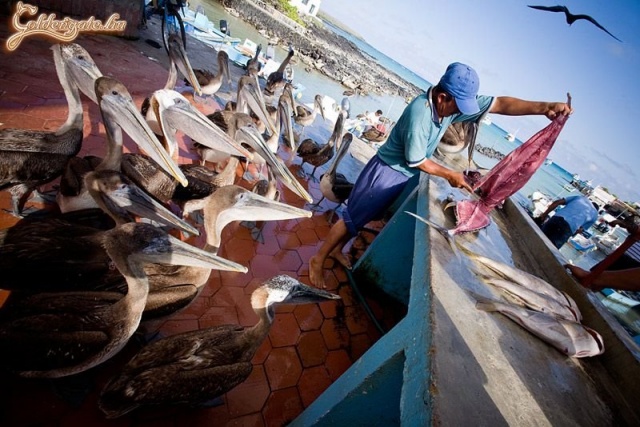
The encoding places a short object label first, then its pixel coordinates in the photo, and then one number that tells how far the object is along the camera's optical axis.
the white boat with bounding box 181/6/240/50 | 11.52
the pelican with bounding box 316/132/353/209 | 4.84
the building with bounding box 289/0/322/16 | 51.62
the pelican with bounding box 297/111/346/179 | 5.91
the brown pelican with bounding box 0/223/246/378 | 1.65
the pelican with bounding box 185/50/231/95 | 6.35
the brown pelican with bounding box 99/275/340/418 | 1.73
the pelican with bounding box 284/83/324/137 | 7.40
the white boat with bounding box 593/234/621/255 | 12.93
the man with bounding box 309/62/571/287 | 2.83
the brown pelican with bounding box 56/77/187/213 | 2.79
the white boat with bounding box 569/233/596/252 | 11.27
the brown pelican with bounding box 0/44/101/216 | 2.56
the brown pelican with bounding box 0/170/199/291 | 1.98
